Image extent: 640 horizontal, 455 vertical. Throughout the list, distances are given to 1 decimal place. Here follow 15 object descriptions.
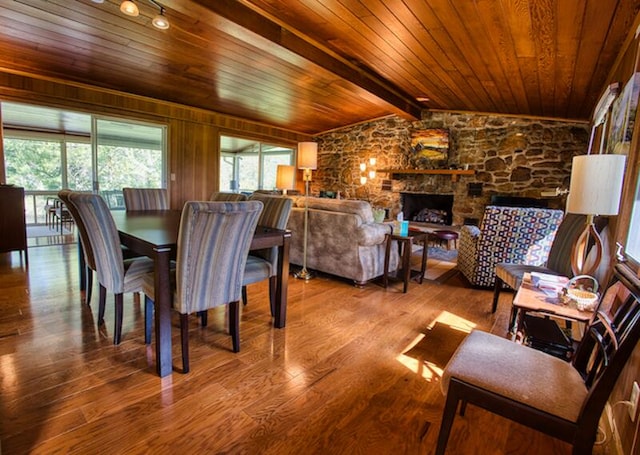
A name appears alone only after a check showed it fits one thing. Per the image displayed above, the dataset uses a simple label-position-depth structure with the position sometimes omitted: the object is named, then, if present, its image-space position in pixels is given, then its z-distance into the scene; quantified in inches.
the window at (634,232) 71.6
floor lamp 154.5
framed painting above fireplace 271.6
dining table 74.0
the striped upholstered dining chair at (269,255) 100.1
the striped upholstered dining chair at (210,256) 70.3
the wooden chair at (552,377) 43.0
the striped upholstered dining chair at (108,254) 79.7
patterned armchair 133.2
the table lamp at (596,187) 67.2
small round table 209.5
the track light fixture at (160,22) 110.8
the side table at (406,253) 144.6
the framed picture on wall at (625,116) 85.0
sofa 142.6
